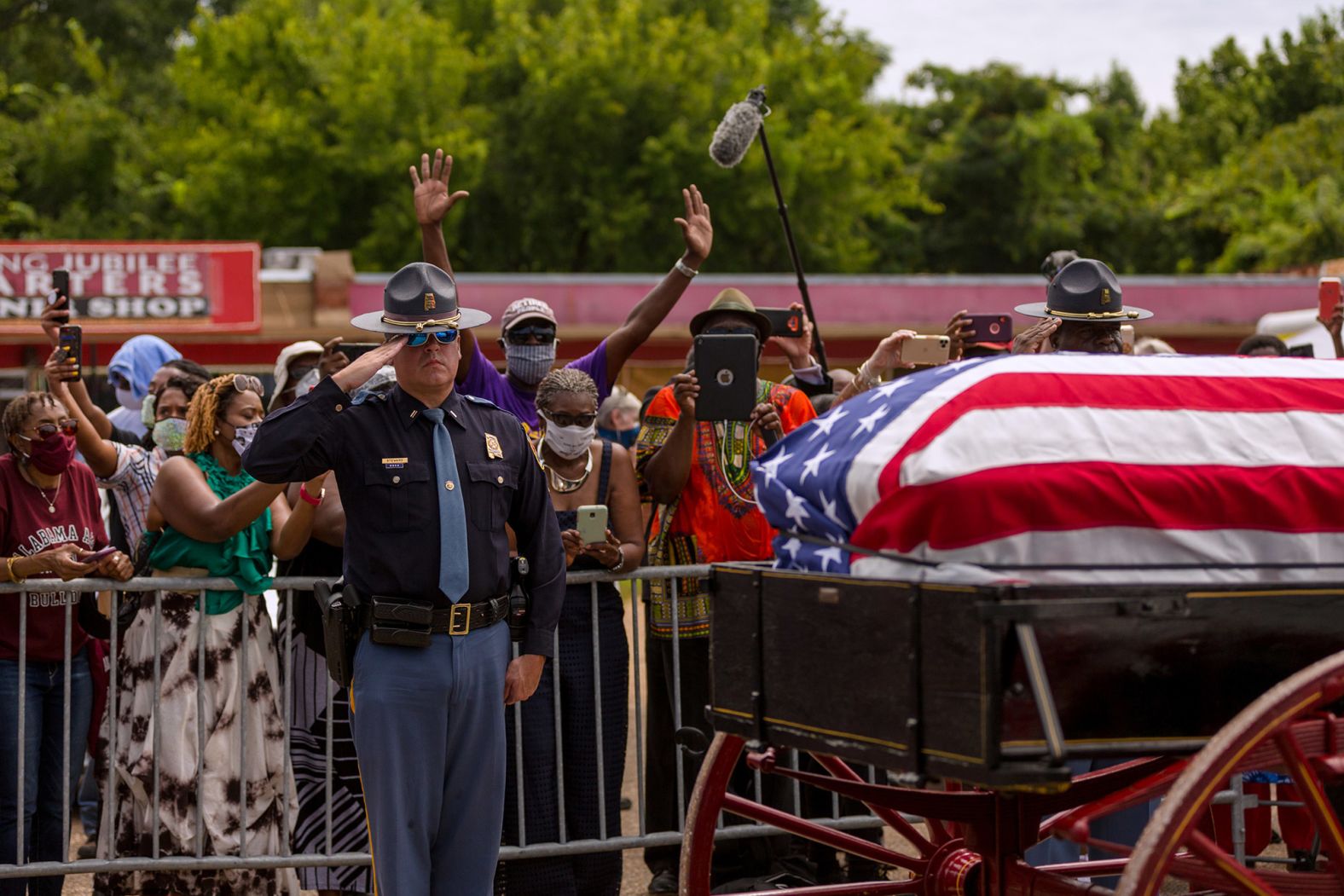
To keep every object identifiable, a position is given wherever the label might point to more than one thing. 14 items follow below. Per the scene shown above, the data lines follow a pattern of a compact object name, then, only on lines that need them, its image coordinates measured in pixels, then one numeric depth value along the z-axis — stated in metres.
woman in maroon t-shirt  12.09
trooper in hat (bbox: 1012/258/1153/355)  10.20
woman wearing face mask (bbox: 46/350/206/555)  13.62
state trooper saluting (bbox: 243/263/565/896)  9.59
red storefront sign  42.03
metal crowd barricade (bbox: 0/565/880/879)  12.00
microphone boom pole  14.62
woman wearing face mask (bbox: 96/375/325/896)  12.33
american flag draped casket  7.41
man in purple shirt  12.80
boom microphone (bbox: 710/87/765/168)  14.17
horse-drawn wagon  7.10
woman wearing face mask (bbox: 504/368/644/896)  12.28
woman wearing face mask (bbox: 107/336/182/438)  17.83
